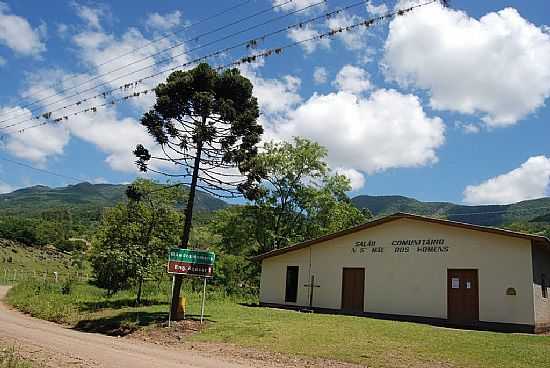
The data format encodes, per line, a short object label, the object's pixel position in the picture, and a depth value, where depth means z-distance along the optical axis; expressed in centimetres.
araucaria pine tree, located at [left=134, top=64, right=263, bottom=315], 2003
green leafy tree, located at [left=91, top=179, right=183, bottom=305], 2536
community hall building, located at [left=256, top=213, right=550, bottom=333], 2045
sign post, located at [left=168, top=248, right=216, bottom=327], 1891
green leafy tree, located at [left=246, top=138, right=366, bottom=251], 4212
